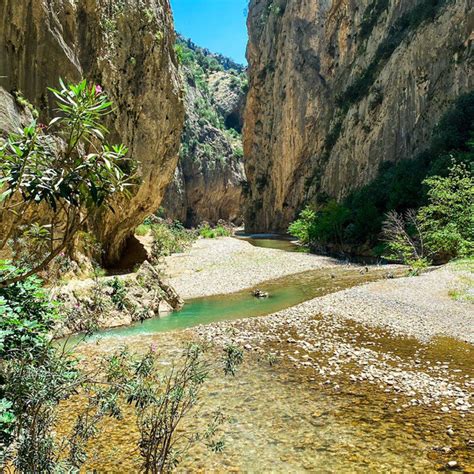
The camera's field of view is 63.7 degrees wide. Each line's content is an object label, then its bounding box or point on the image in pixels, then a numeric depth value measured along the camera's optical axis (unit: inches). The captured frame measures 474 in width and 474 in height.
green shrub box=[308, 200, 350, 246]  1501.0
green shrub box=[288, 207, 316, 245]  1711.6
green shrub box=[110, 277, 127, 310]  542.5
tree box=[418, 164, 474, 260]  908.6
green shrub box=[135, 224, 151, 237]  1336.1
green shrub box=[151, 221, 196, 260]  1284.4
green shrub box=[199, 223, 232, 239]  2329.0
